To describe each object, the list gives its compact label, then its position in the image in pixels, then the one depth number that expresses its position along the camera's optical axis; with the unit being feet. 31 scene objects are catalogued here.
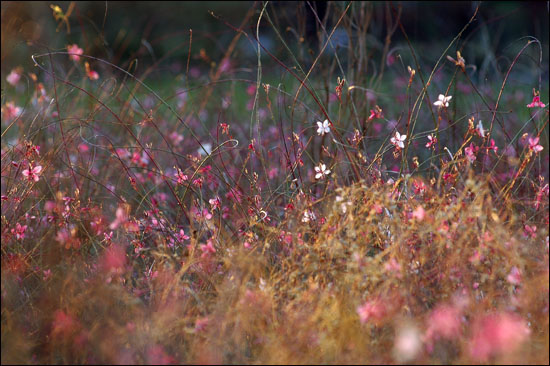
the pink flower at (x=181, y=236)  16.98
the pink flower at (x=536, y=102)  15.54
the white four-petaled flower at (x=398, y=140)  15.86
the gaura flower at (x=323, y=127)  16.34
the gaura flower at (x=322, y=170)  16.03
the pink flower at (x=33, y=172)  15.58
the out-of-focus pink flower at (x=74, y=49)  23.06
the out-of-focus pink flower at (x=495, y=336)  11.25
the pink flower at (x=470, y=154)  15.29
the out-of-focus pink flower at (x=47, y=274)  14.90
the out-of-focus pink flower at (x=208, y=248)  14.07
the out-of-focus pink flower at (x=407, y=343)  11.19
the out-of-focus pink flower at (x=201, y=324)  12.75
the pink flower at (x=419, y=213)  13.17
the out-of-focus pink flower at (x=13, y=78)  25.68
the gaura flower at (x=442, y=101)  15.98
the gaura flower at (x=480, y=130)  14.05
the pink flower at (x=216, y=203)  16.72
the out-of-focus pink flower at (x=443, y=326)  11.99
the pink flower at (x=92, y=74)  22.33
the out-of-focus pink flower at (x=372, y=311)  12.26
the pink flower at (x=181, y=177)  17.13
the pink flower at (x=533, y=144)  14.81
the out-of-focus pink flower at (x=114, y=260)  14.97
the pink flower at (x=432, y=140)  16.40
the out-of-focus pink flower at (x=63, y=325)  13.37
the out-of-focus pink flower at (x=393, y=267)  12.83
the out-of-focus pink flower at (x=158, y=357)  12.51
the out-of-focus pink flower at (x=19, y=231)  15.87
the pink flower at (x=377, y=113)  16.46
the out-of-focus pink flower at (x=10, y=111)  26.25
